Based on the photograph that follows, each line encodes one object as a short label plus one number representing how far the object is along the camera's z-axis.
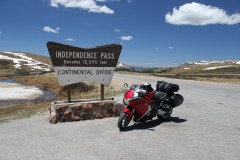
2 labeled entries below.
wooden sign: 10.33
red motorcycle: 8.52
